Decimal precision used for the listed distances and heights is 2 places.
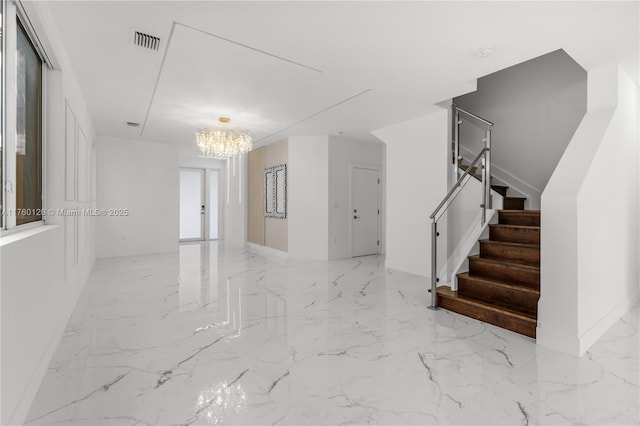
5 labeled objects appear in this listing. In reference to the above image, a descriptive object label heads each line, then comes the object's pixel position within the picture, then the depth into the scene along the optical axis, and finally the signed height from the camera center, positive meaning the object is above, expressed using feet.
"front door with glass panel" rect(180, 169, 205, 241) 31.58 +0.76
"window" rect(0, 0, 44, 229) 5.83 +1.84
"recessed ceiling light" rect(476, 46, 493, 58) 9.39 +4.84
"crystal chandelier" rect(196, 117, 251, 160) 18.28 +4.11
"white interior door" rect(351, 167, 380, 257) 22.40 +0.09
